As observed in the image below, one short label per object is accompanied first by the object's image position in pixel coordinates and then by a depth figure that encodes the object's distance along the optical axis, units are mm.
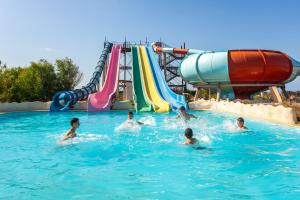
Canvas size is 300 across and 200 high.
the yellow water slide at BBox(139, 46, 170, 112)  19406
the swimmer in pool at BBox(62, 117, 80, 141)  8134
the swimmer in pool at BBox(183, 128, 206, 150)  7441
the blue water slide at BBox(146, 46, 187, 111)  19355
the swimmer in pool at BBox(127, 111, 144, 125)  11318
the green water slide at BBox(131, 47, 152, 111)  20516
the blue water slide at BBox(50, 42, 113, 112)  21578
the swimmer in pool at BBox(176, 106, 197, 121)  11444
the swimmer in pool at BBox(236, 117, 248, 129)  9867
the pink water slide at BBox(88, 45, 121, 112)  20953
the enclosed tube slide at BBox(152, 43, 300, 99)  21656
